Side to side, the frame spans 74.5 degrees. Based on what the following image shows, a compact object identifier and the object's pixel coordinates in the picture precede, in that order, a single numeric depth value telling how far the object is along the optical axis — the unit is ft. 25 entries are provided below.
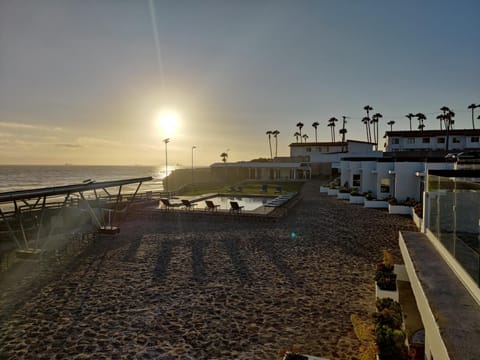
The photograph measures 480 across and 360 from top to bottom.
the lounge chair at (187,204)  70.85
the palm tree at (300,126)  316.40
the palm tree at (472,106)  245.24
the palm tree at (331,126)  289.62
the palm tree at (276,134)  319.06
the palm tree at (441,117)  223.12
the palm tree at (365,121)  271.49
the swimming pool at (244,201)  78.62
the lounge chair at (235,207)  66.80
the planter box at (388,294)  25.59
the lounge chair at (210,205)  68.87
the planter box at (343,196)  90.43
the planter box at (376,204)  74.74
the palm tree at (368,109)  269.97
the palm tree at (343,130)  260.58
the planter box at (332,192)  100.16
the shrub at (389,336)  17.15
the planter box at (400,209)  65.87
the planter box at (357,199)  82.30
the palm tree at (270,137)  323.16
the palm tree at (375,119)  262.88
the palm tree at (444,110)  214.28
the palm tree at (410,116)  266.38
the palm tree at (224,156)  240.77
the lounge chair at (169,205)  70.79
